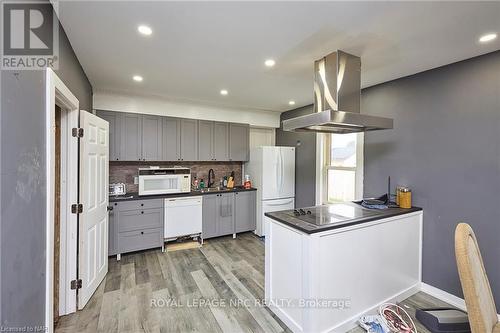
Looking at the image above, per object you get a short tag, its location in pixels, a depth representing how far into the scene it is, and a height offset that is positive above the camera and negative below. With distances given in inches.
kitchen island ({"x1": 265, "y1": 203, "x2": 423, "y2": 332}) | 71.0 -34.4
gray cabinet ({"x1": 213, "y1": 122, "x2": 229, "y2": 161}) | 170.1 +17.8
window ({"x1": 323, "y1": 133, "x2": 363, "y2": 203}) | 129.0 -0.8
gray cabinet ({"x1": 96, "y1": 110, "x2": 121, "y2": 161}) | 135.2 +19.8
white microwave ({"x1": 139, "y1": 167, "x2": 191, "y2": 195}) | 139.4 -9.8
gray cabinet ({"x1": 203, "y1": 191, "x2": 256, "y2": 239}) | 156.9 -34.4
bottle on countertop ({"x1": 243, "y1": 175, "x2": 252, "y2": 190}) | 175.9 -14.4
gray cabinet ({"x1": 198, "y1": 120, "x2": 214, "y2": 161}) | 164.1 +18.7
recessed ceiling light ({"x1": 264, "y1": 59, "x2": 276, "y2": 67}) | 91.6 +42.6
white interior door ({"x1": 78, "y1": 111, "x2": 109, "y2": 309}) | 86.5 -16.9
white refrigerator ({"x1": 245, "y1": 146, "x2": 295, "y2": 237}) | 166.1 -9.5
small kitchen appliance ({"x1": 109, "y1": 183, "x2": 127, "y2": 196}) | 139.7 -14.8
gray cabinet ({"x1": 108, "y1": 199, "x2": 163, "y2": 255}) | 127.8 -35.7
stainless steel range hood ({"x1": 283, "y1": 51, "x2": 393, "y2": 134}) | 80.7 +28.1
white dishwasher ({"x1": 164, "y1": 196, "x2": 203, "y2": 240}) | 143.1 -33.3
